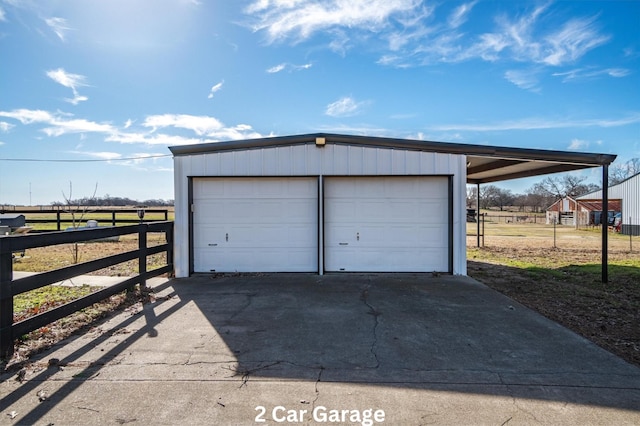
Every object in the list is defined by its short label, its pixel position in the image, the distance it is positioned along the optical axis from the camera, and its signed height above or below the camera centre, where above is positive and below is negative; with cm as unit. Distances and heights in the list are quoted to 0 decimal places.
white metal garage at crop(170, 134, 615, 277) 789 -6
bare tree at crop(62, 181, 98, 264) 954 +46
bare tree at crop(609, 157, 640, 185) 5606 +682
